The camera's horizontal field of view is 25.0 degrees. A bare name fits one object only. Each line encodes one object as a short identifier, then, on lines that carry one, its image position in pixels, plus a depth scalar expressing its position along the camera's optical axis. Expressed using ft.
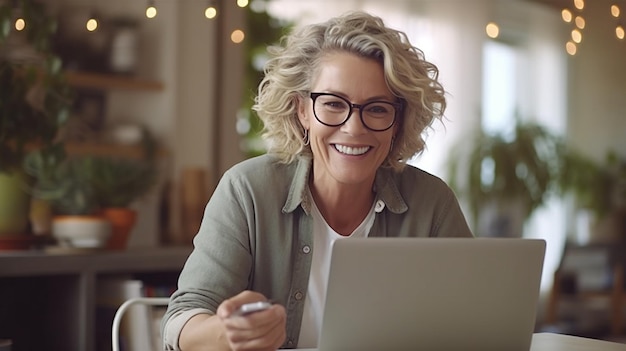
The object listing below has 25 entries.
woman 9.74
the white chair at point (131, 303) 9.98
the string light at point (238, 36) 17.46
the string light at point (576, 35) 15.80
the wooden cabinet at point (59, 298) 14.61
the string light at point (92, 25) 12.79
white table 8.99
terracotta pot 16.17
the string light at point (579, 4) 15.32
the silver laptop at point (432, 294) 7.25
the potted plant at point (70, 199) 15.34
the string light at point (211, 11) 13.48
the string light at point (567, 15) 15.49
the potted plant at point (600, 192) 38.61
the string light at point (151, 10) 13.06
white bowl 15.44
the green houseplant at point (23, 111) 14.74
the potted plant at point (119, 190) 15.95
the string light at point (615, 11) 15.22
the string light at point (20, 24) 14.67
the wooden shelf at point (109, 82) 21.11
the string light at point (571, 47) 16.49
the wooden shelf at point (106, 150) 20.78
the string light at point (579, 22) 15.21
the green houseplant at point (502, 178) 33.93
